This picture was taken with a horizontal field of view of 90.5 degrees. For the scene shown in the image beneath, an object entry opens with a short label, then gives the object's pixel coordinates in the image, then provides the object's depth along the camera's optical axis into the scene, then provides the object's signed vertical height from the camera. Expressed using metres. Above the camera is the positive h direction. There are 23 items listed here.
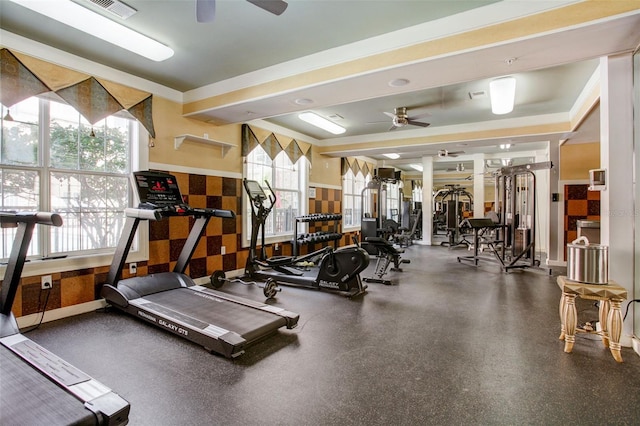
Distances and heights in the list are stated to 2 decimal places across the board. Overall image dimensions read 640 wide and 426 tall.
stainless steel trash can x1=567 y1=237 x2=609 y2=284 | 2.50 -0.41
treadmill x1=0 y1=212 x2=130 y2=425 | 1.49 -0.95
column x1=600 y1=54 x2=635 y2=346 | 2.63 +0.34
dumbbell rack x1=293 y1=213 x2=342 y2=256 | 5.89 -0.48
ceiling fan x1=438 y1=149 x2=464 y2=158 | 7.54 +1.53
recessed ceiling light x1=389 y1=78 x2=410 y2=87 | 3.25 +1.36
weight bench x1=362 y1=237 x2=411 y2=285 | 4.95 -0.73
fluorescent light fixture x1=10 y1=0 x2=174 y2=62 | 2.48 +1.61
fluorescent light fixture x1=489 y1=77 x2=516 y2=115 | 3.79 +1.51
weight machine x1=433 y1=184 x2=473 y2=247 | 9.32 -0.09
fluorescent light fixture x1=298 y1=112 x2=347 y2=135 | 5.35 +1.61
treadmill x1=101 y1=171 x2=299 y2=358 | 2.67 -0.94
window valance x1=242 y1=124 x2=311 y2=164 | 5.39 +1.26
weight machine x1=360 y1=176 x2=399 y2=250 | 7.89 -0.28
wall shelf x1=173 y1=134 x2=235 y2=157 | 4.34 +1.02
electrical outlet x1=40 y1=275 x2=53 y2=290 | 3.19 -0.71
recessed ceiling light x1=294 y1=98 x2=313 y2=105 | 3.85 +1.37
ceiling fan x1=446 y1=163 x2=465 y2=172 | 11.00 +1.59
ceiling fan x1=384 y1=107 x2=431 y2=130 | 5.08 +1.53
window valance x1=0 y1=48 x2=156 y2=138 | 2.95 +1.30
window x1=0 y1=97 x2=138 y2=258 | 3.10 +0.42
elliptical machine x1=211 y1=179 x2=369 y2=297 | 4.25 -0.85
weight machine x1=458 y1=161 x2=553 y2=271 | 5.86 -0.13
